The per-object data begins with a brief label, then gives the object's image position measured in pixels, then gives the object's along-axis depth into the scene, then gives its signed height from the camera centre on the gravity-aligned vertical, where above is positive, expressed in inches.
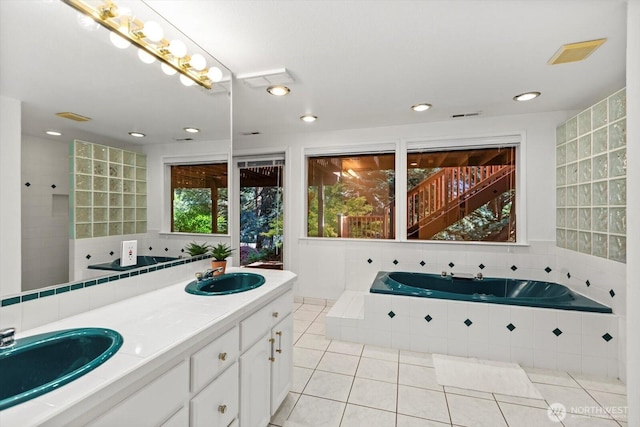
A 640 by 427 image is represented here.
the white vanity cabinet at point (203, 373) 29.8 -22.1
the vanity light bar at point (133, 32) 52.2 +37.0
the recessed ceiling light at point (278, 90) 94.0 +41.7
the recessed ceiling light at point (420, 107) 110.7 +42.0
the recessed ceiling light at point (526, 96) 99.0 +41.7
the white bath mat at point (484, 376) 82.7 -50.4
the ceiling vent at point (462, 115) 121.0 +42.3
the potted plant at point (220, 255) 75.9 -11.6
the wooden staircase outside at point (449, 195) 134.3 +9.2
